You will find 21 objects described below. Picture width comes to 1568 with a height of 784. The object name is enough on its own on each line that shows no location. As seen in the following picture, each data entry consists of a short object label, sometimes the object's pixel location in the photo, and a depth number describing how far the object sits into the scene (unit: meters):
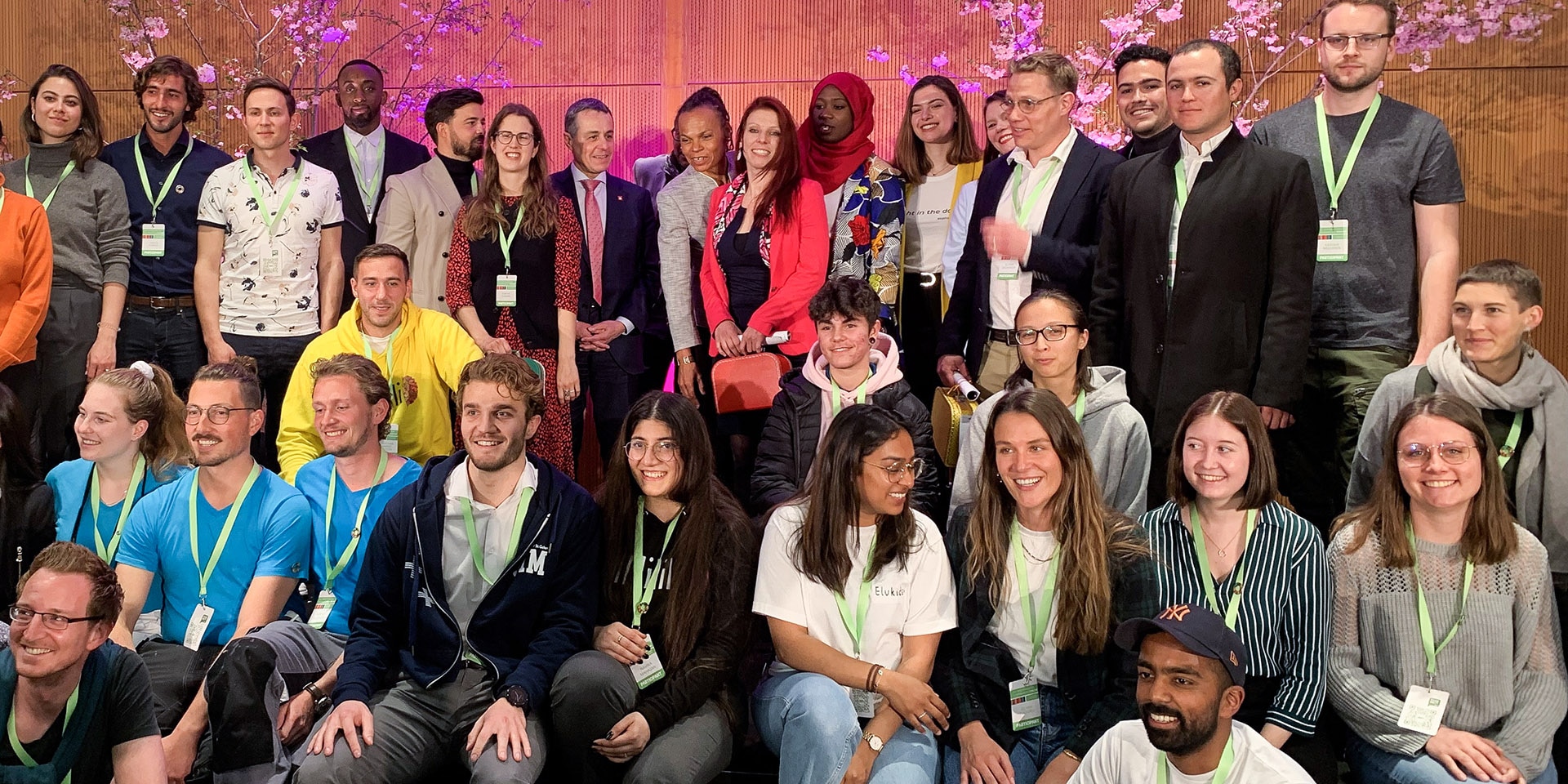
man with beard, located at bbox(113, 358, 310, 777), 3.55
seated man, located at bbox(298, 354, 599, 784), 3.23
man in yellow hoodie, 4.22
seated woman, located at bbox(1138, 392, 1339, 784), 3.11
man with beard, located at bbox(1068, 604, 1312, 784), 2.60
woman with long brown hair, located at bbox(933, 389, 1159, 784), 3.13
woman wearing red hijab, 4.61
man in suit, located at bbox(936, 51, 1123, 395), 3.99
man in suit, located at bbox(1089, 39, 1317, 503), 3.58
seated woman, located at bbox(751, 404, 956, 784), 3.19
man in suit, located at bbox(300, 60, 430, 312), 5.14
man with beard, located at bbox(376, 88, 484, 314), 4.82
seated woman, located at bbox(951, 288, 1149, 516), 3.59
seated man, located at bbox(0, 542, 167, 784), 2.69
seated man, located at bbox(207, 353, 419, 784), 3.21
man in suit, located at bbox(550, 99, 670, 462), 4.79
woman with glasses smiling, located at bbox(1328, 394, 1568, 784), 3.07
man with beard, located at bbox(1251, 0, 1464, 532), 3.71
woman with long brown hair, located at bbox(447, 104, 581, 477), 4.54
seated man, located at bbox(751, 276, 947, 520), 3.95
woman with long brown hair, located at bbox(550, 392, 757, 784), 3.20
